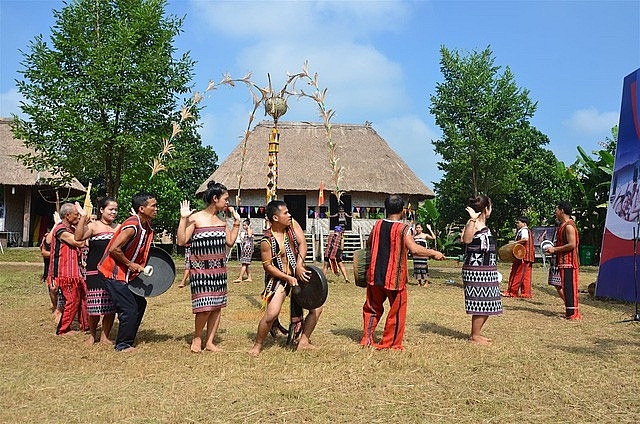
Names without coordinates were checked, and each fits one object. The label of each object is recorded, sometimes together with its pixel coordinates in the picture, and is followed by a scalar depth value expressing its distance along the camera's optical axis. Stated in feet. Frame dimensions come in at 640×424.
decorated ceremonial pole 33.55
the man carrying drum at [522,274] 39.81
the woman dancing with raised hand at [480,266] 23.53
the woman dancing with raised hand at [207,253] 21.56
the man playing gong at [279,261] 21.56
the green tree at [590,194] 71.26
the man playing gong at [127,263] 21.89
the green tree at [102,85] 63.67
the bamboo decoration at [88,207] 23.72
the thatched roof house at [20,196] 85.61
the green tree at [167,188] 69.51
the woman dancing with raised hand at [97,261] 23.18
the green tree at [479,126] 81.66
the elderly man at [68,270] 25.54
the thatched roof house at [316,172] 87.04
